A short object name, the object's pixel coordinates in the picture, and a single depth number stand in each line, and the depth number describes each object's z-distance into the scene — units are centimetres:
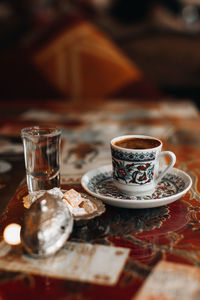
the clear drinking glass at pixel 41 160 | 59
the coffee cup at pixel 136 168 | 56
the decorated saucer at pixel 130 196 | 52
